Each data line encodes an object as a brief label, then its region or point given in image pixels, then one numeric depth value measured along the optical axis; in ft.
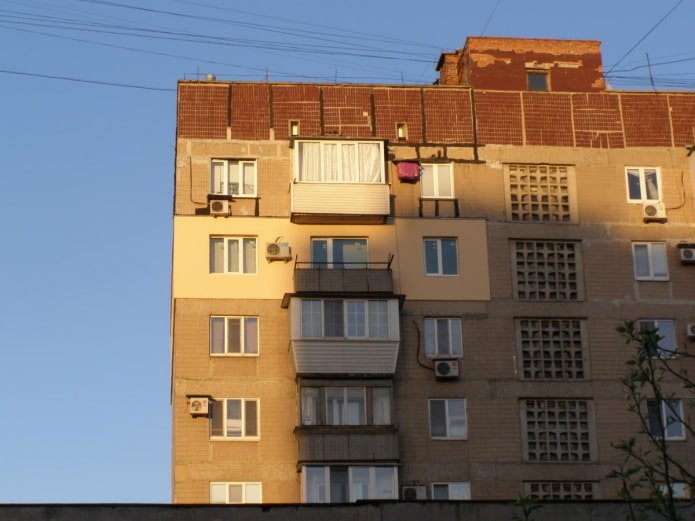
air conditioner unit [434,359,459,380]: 140.82
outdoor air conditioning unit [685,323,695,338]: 146.72
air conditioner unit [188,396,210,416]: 136.26
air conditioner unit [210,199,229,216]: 144.36
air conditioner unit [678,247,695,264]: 149.48
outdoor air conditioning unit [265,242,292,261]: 142.82
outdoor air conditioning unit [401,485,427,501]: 135.85
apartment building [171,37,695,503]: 137.80
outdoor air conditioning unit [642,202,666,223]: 151.12
